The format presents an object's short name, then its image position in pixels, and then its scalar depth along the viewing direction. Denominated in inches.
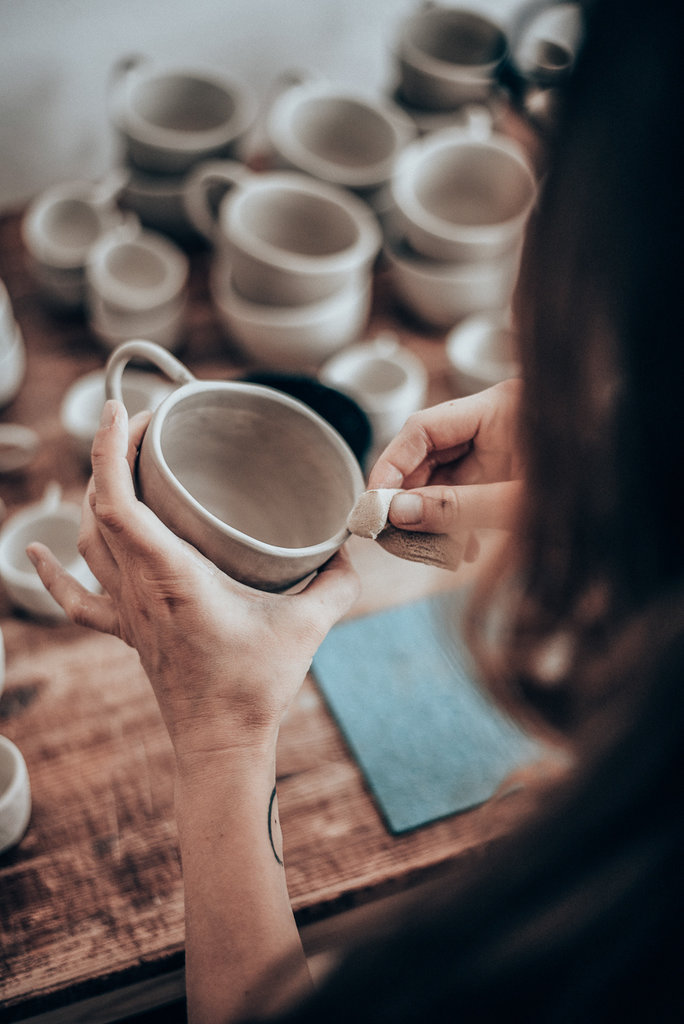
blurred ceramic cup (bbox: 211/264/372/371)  40.2
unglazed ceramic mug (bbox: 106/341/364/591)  22.6
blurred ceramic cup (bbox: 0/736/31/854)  25.4
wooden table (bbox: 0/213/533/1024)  25.1
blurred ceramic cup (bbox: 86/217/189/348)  41.2
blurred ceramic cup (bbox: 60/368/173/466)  36.6
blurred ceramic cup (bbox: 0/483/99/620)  31.5
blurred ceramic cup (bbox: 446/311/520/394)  42.2
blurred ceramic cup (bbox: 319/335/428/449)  38.9
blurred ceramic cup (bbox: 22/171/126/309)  43.5
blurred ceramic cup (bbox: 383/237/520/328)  43.6
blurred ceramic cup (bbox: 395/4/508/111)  51.0
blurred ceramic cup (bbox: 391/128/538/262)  42.1
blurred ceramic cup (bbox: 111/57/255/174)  44.1
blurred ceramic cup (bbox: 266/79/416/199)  46.4
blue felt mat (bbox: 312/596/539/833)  29.8
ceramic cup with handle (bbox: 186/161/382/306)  38.4
